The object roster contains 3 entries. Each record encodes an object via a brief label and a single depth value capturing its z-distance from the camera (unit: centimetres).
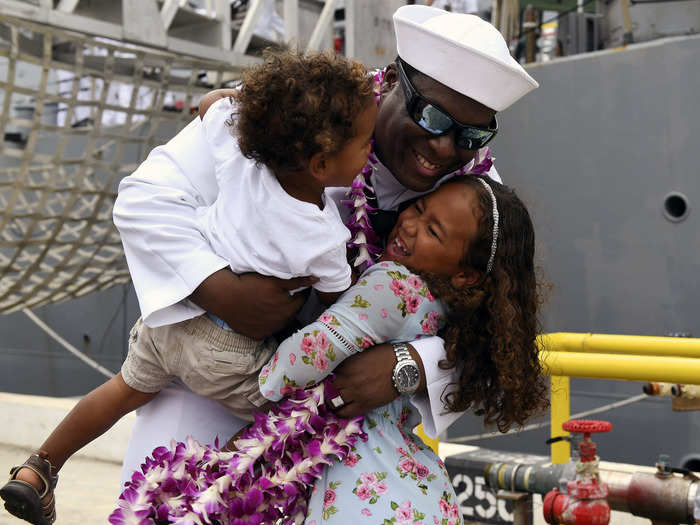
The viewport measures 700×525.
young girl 131
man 134
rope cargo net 443
